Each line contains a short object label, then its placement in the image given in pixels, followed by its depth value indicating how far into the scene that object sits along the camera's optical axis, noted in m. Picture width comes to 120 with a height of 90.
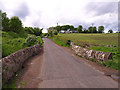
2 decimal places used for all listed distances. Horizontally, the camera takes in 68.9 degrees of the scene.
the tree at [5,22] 28.72
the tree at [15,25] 30.08
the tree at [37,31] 76.62
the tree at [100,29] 100.64
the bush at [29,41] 17.24
